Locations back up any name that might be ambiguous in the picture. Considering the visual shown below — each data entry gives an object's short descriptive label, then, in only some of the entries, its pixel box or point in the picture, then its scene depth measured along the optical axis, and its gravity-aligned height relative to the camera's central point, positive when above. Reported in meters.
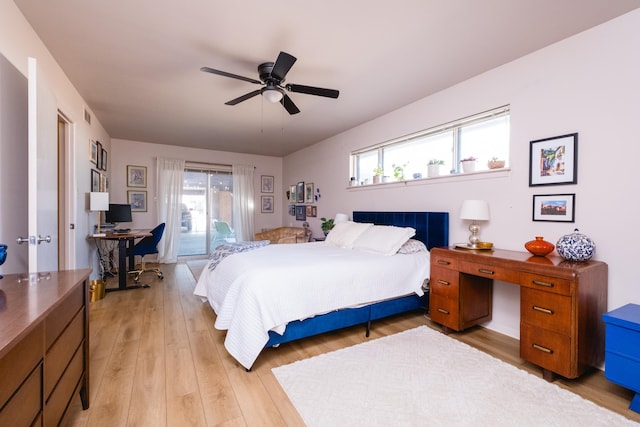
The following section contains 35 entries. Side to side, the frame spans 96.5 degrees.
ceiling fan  2.59 +1.12
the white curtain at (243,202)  6.86 +0.18
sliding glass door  6.53 +0.02
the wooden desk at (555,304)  1.88 -0.64
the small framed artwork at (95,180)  4.20 +0.42
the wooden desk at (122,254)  3.96 -0.66
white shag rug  1.61 -1.16
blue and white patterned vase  2.07 -0.25
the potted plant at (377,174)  4.24 +0.55
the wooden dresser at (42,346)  0.86 -0.53
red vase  2.29 -0.28
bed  2.12 -0.68
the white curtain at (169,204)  6.10 +0.10
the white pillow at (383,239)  3.12 -0.33
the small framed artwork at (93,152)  4.02 +0.82
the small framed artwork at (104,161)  4.78 +0.81
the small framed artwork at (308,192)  6.10 +0.39
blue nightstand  1.66 -0.82
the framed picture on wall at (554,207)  2.32 +0.05
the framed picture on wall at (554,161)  2.30 +0.44
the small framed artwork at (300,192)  6.46 +0.41
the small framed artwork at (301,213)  6.36 -0.07
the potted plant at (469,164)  3.03 +0.51
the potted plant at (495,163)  2.80 +0.48
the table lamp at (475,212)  2.69 +0.00
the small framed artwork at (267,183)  7.35 +0.68
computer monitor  4.85 -0.10
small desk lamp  3.77 +0.08
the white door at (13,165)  1.81 +0.29
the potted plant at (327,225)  5.00 -0.26
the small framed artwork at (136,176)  5.94 +0.68
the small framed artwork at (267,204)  7.38 +0.14
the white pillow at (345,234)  3.68 -0.31
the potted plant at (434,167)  3.40 +0.54
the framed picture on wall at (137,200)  5.96 +0.17
